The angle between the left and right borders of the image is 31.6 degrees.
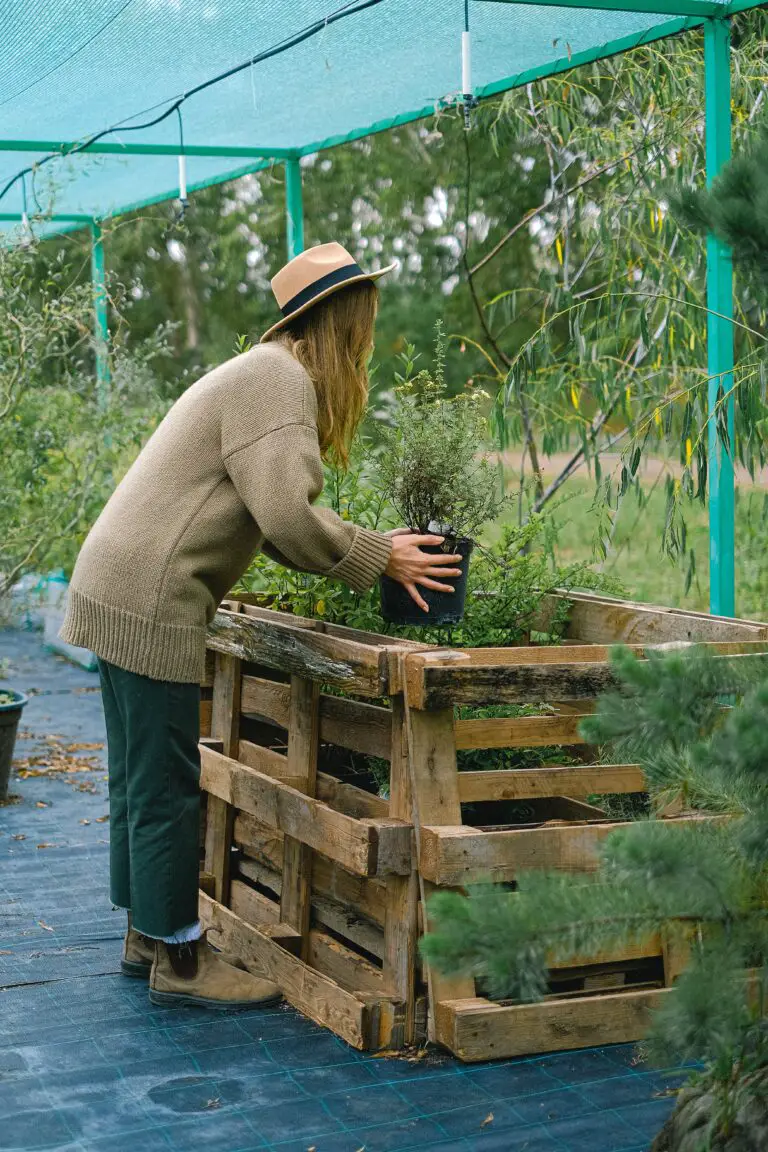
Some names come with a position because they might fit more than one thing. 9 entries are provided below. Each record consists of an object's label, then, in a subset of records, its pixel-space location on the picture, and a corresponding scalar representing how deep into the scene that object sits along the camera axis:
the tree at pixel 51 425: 5.38
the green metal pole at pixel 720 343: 3.45
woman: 2.71
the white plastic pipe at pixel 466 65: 3.49
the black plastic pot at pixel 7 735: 4.88
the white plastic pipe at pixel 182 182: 5.08
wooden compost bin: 2.63
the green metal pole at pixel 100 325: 6.70
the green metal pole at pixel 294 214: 5.78
